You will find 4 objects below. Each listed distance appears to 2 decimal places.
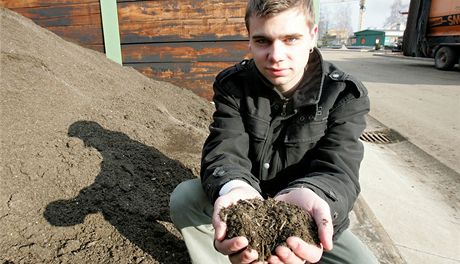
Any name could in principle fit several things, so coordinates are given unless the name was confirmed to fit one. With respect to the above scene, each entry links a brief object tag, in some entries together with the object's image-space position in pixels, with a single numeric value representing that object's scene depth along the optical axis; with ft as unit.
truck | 40.14
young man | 4.89
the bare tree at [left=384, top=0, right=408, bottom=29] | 370.35
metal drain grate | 14.71
